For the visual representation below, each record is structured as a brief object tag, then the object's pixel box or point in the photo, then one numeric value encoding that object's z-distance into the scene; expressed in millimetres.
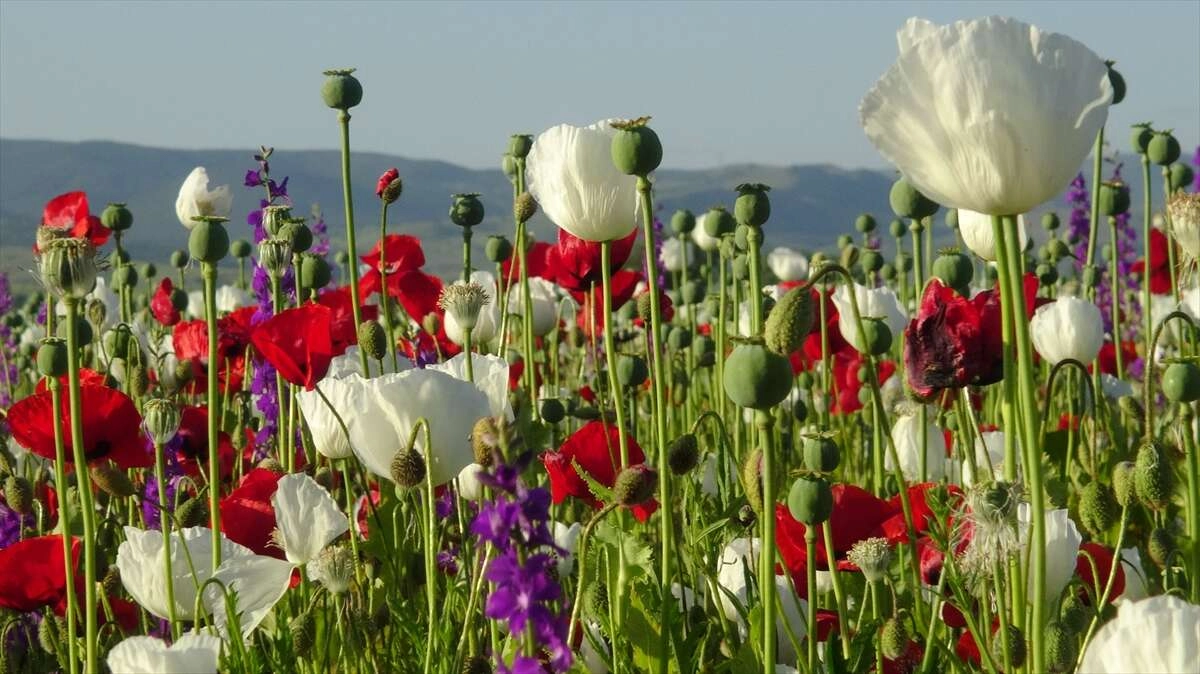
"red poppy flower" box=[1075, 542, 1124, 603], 2471
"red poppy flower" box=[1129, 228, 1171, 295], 4535
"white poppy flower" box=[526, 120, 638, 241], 2464
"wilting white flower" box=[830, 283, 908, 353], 2912
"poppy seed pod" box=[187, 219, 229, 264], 2383
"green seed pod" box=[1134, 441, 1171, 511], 2295
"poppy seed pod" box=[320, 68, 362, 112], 2616
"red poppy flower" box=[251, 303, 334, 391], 2603
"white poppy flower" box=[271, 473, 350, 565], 2406
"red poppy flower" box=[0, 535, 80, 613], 2528
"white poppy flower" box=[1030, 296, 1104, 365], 2952
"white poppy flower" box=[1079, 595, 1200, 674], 1988
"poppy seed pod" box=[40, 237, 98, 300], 2251
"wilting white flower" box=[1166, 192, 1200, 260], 2510
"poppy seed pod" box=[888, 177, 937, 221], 2596
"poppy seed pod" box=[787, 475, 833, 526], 2213
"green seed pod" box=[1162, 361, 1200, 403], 2445
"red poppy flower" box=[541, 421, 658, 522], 2530
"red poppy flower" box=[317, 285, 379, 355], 2860
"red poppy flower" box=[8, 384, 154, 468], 2617
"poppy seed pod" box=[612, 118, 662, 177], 2264
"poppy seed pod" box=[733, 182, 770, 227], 2443
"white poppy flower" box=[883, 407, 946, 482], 2977
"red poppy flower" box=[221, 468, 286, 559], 2551
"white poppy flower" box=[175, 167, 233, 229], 3162
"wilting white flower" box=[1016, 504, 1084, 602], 2319
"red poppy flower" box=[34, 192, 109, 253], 3393
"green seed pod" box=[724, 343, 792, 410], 2077
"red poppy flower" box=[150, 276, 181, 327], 4097
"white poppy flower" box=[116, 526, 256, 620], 2418
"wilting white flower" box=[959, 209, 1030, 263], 2602
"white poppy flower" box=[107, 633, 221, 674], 2142
